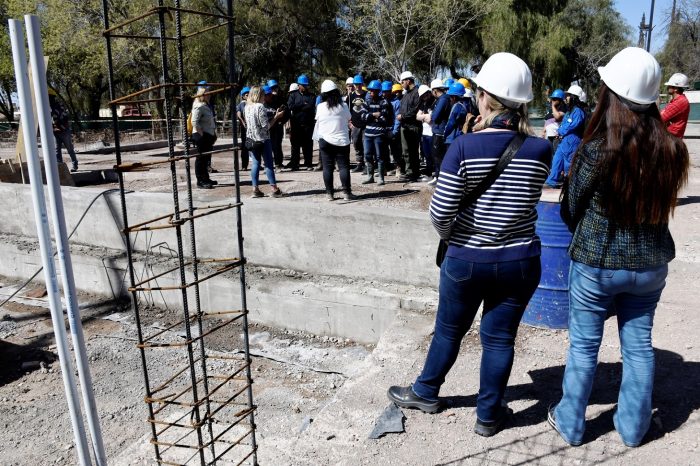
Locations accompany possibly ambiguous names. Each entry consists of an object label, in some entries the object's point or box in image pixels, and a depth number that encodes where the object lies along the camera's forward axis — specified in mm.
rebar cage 2053
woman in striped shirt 2543
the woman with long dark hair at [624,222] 2422
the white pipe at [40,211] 1597
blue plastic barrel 3973
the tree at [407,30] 19250
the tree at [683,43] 36156
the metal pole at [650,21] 21727
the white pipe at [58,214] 1602
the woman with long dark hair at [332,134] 7551
